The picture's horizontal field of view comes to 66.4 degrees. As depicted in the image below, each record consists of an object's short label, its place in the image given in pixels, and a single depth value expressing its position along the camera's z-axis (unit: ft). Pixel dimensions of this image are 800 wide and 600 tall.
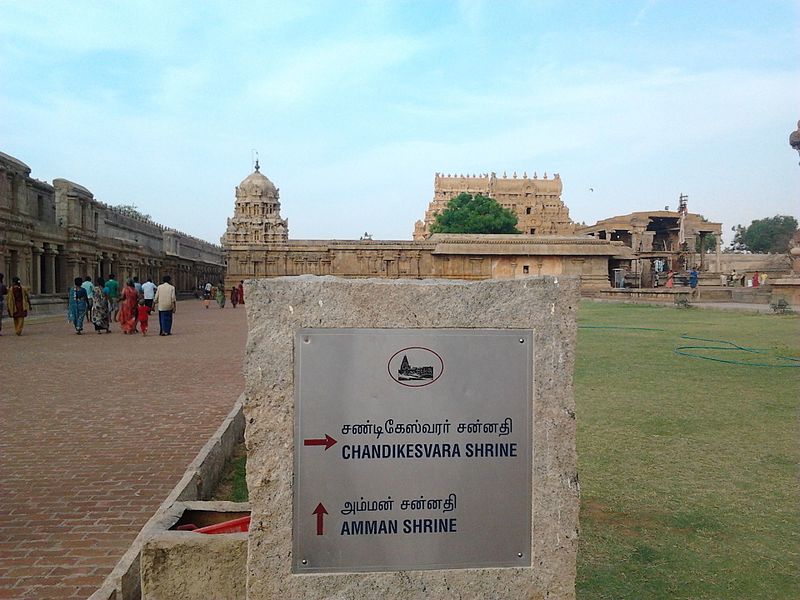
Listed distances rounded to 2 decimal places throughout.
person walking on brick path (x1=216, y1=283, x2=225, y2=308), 111.45
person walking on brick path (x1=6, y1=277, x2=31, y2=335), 51.44
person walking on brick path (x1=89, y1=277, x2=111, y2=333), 57.00
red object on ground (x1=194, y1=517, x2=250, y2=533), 10.09
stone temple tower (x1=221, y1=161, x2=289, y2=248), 190.80
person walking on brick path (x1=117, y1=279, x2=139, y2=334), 57.52
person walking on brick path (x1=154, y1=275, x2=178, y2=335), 53.83
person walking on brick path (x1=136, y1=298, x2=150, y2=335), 55.69
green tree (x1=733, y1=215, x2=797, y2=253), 299.17
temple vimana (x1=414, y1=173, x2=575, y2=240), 237.45
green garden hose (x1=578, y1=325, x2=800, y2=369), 33.40
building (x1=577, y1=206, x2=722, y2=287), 184.75
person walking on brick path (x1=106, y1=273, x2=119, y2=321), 66.74
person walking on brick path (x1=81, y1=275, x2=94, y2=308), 62.63
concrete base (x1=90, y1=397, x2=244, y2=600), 10.07
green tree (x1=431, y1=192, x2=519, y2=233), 203.00
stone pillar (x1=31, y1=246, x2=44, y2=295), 77.75
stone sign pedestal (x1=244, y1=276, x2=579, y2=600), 7.96
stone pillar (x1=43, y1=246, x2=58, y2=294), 83.66
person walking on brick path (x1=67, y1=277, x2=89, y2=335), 54.49
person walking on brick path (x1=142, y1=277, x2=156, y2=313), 61.36
